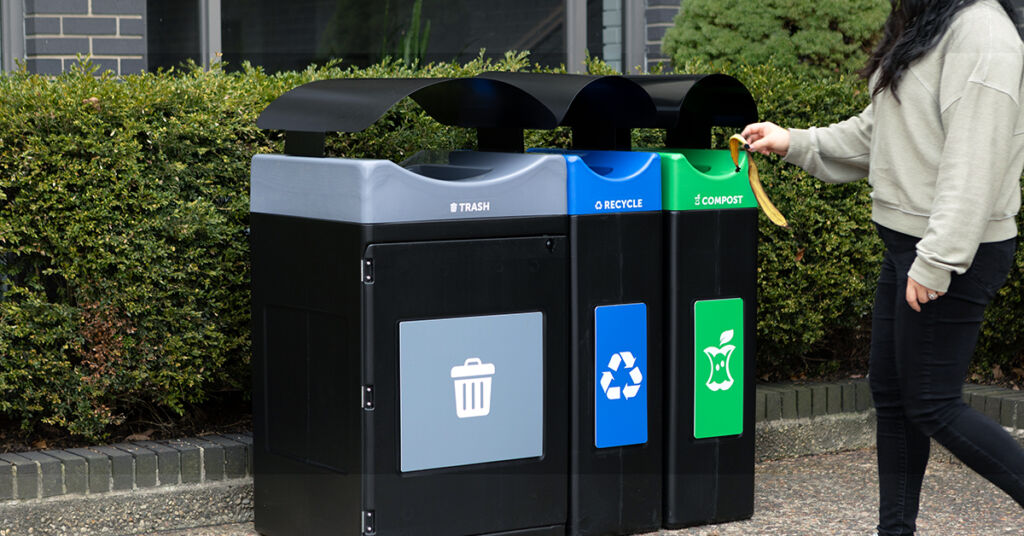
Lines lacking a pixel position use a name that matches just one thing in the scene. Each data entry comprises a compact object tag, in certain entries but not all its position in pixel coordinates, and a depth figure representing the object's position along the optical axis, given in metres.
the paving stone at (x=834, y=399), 5.45
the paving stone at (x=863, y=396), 5.53
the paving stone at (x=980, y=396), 5.41
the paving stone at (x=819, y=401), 5.42
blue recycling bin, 4.08
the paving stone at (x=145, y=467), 4.27
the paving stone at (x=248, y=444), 4.46
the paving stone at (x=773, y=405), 5.30
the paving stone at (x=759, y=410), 5.28
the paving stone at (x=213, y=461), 4.38
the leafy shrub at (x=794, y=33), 6.52
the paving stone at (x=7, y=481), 4.07
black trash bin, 3.71
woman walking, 3.22
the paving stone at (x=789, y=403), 5.34
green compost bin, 4.24
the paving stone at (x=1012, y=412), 5.29
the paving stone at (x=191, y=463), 4.35
